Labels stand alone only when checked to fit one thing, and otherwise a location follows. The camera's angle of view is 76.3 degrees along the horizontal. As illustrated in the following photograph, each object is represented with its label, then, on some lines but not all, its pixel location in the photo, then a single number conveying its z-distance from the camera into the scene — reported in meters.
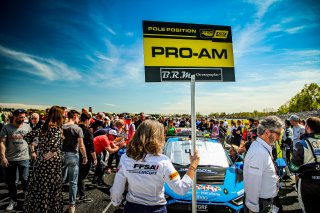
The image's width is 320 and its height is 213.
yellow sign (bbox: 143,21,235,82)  2.60
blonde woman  1.82
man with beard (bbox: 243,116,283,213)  2.21
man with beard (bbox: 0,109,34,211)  4.52
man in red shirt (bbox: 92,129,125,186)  5.58
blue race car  3.21
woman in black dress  3.34
